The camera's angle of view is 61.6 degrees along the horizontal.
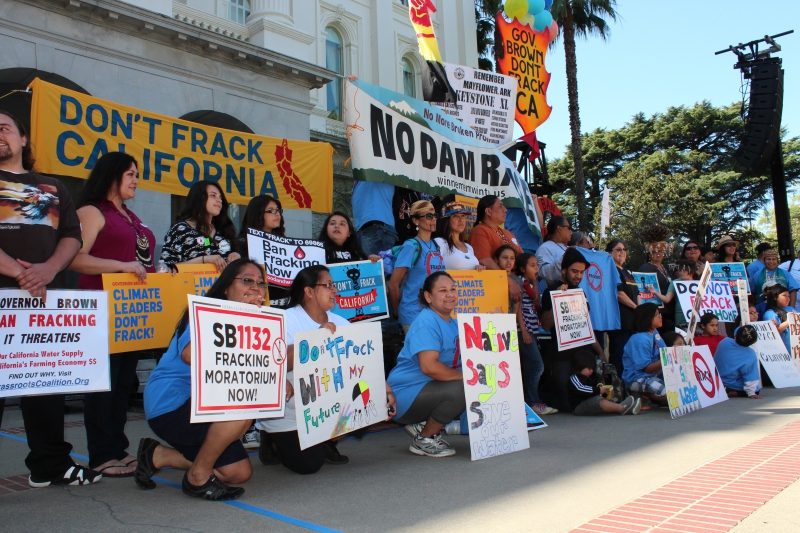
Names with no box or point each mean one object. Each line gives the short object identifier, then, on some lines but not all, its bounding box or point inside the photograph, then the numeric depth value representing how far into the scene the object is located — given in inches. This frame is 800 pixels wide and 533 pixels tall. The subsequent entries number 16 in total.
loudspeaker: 642.8
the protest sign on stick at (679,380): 260.7
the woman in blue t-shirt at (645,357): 284.8
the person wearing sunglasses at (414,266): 253.3
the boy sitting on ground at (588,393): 270.4
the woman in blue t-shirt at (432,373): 191.6
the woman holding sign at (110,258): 167.5
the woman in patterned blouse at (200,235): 211.5
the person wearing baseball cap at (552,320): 284.0
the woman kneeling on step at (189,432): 146.8
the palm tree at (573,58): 902.5
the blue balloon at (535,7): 524.7
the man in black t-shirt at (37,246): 146.6
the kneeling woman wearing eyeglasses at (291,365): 173.6
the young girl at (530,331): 274.4
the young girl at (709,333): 337.4
